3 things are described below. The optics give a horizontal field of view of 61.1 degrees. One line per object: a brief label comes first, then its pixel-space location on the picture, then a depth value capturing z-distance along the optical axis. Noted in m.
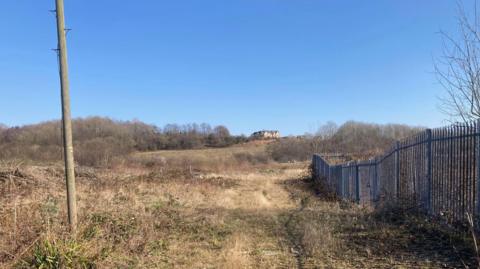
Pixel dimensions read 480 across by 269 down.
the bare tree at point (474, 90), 7.63
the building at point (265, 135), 110.18
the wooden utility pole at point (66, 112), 5.75
